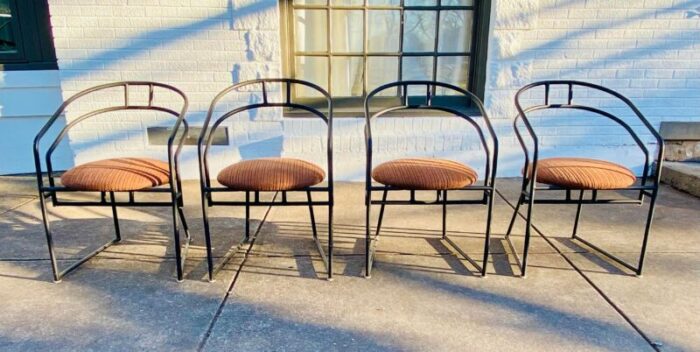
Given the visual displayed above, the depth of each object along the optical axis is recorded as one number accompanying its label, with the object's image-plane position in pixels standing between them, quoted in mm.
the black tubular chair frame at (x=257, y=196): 1819
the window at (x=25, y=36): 3299
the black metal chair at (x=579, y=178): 1850
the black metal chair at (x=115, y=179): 1792
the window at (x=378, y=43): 3270
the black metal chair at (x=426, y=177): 1836
